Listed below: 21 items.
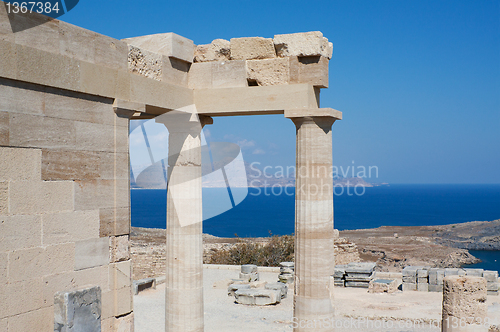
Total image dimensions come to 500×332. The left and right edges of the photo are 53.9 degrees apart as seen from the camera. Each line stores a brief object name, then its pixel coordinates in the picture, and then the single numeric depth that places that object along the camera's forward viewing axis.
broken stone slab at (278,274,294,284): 20.81
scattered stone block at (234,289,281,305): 17.27
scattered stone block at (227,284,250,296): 18.62
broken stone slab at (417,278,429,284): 19.64
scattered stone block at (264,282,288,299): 18.22
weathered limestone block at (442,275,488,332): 9.47
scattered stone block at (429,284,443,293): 19.36
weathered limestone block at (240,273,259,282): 20.83
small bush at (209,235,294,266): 26.36
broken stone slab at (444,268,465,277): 19.48
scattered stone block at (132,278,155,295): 18.84
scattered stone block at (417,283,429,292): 19.56
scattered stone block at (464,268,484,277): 19.40
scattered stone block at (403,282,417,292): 19.69
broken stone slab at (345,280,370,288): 20.44
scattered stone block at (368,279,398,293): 19.30
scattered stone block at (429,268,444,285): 19.34
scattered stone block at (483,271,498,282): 18.88
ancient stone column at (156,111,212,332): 9.62
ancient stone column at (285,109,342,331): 8.99
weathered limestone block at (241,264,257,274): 21.14
